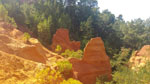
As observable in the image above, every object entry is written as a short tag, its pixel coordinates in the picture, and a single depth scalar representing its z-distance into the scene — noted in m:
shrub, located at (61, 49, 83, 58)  18.76
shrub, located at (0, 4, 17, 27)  18.33
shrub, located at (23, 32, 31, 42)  14.30
